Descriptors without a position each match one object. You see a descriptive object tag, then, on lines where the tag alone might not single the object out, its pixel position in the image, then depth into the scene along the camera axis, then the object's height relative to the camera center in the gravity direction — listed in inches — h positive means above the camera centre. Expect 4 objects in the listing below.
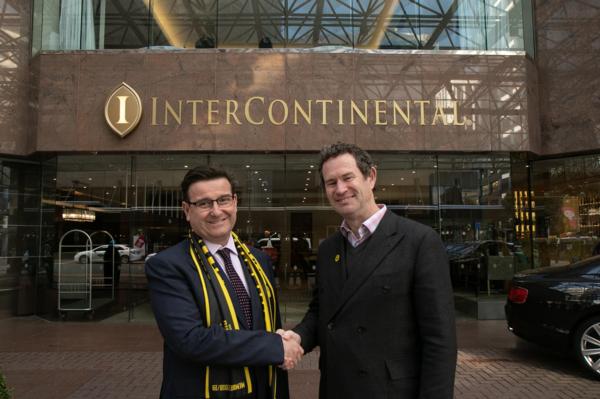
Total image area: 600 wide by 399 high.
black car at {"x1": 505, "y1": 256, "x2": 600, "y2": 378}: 221.5 -39.8
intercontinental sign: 353.1 +86.5
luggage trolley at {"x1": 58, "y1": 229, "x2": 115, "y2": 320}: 374.9 -39.4
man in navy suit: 75.3 -13.1
